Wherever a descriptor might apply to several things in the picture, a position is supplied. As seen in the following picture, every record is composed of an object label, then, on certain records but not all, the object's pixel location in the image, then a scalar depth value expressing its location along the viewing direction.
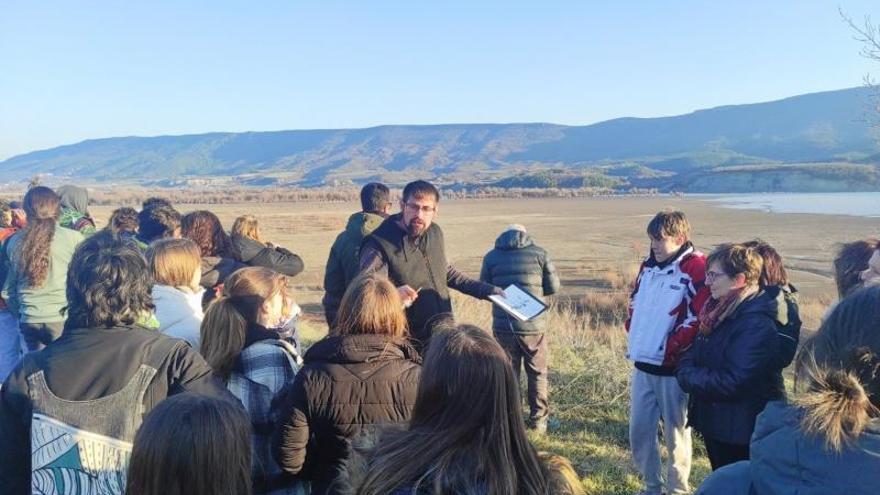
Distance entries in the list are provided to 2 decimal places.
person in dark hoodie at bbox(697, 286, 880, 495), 1.39
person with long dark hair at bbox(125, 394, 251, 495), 1.64
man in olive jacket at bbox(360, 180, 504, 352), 4.11
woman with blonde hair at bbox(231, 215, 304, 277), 4.98
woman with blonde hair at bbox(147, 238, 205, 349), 3.17
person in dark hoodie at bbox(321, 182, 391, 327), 4.98
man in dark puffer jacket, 5.59
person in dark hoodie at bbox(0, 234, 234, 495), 2.04
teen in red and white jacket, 3.94
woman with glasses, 3.23
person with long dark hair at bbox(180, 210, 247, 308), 4.65
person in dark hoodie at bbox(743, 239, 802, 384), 3.28
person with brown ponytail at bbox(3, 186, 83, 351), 4.55
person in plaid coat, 2.63
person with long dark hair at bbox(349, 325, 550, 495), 1.62
